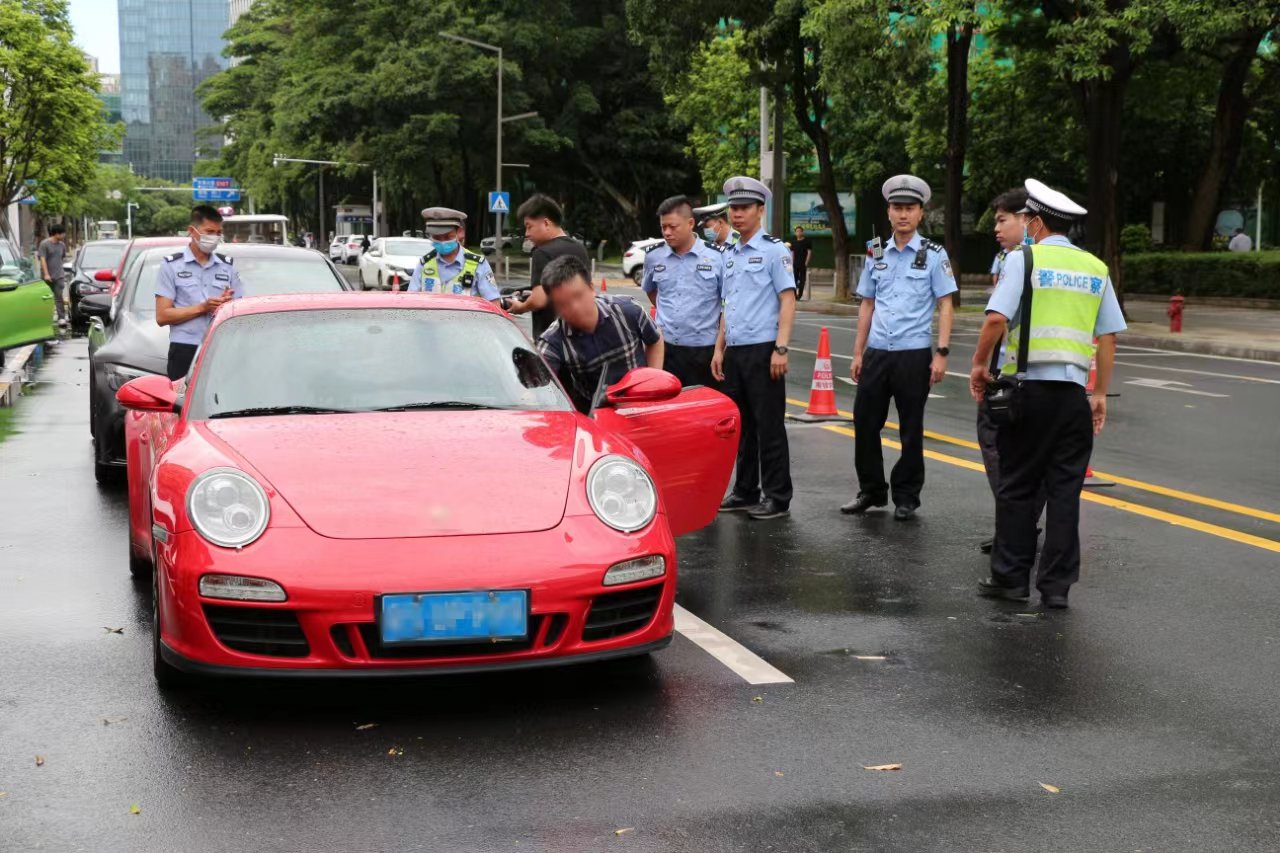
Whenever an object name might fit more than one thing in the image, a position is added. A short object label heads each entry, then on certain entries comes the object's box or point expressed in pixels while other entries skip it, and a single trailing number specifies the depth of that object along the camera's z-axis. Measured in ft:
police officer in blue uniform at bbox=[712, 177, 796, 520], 27.96
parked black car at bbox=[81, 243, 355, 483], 31.45
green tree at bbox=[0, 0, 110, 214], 145.07
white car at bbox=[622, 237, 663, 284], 153.43
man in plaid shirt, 22.45
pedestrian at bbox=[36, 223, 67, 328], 88.33
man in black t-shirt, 30.40
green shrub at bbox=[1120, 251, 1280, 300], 104.53
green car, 51.19
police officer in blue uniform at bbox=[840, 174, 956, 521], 27.48
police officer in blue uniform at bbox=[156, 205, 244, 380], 29.58
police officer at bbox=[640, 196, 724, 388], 28.45
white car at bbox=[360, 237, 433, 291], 120.47
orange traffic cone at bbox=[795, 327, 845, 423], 43.15
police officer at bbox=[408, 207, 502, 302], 31.60
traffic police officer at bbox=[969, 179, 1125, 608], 20.83
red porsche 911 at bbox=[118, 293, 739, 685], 15.39
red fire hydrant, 81.10
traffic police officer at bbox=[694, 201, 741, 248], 30.11
